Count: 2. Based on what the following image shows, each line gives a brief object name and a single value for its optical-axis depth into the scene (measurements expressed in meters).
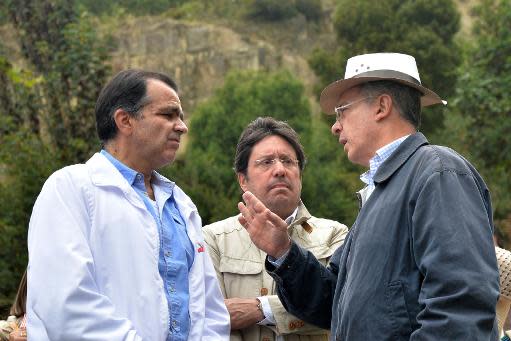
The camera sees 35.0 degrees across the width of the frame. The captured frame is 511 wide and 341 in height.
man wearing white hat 2.67
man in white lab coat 3.07
